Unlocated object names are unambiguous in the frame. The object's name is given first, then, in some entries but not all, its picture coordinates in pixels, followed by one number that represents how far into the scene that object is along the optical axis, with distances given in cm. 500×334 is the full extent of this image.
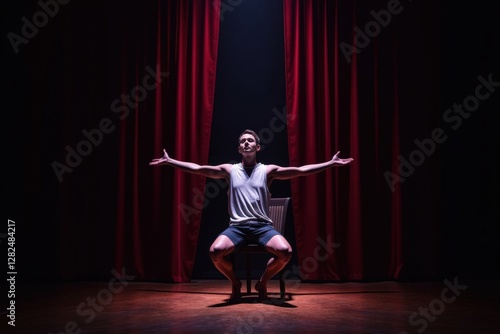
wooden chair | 366
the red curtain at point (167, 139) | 438
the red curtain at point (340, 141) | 435
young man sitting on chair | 333
